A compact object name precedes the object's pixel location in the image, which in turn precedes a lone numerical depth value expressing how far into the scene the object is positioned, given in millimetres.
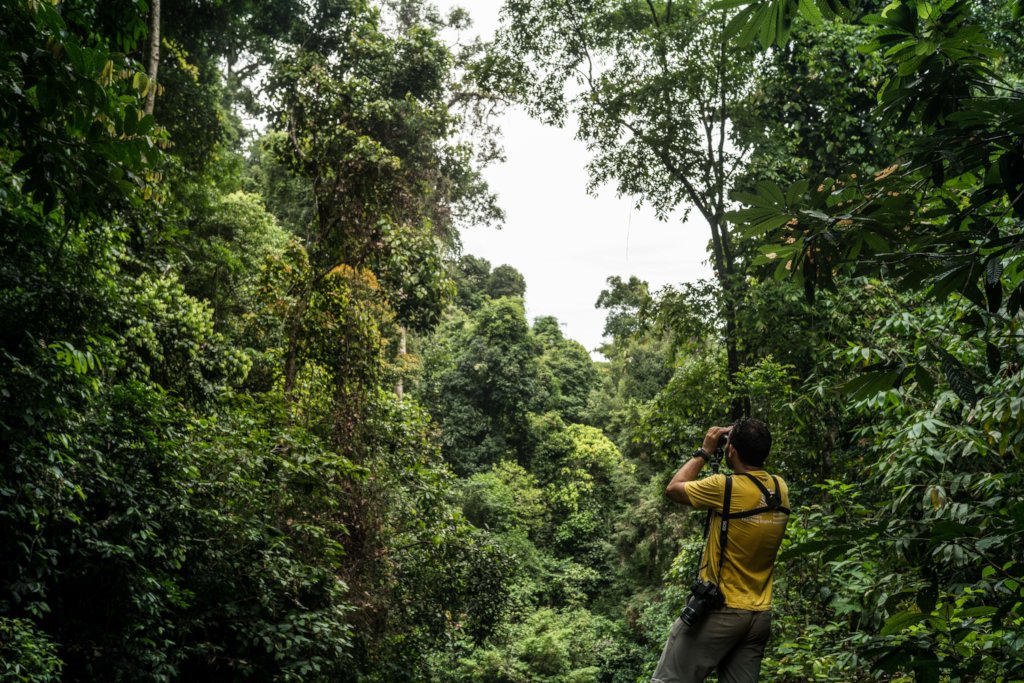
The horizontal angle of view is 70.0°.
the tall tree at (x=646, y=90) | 8859
